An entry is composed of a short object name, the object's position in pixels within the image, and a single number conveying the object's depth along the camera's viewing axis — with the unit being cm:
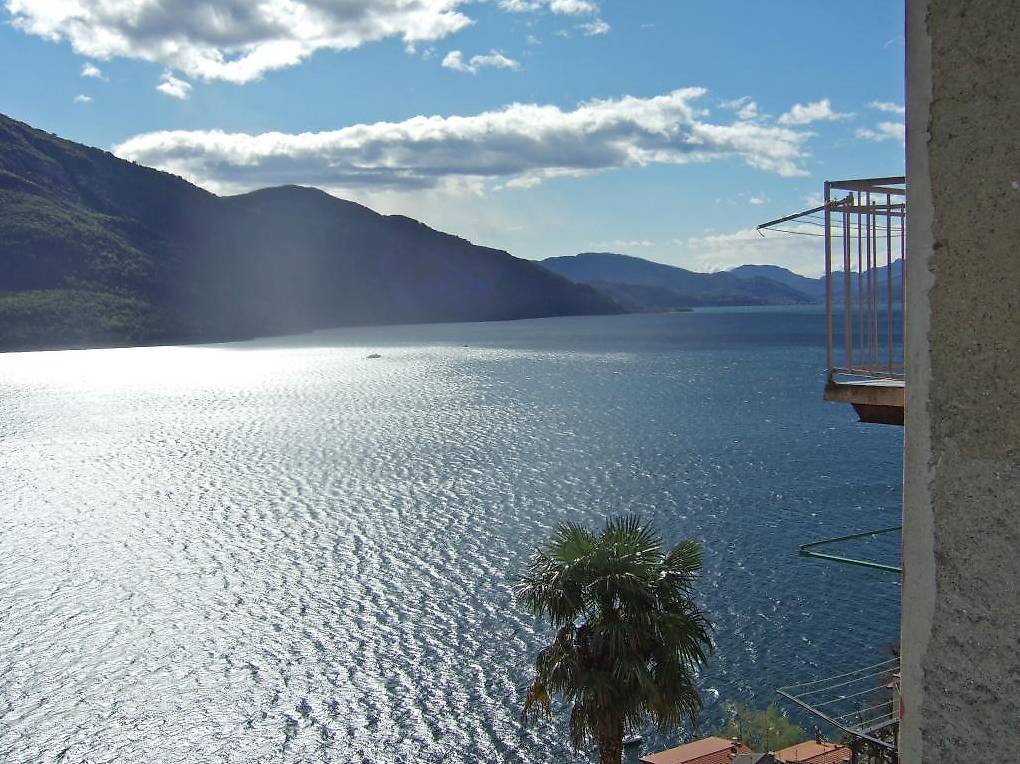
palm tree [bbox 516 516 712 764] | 1439
